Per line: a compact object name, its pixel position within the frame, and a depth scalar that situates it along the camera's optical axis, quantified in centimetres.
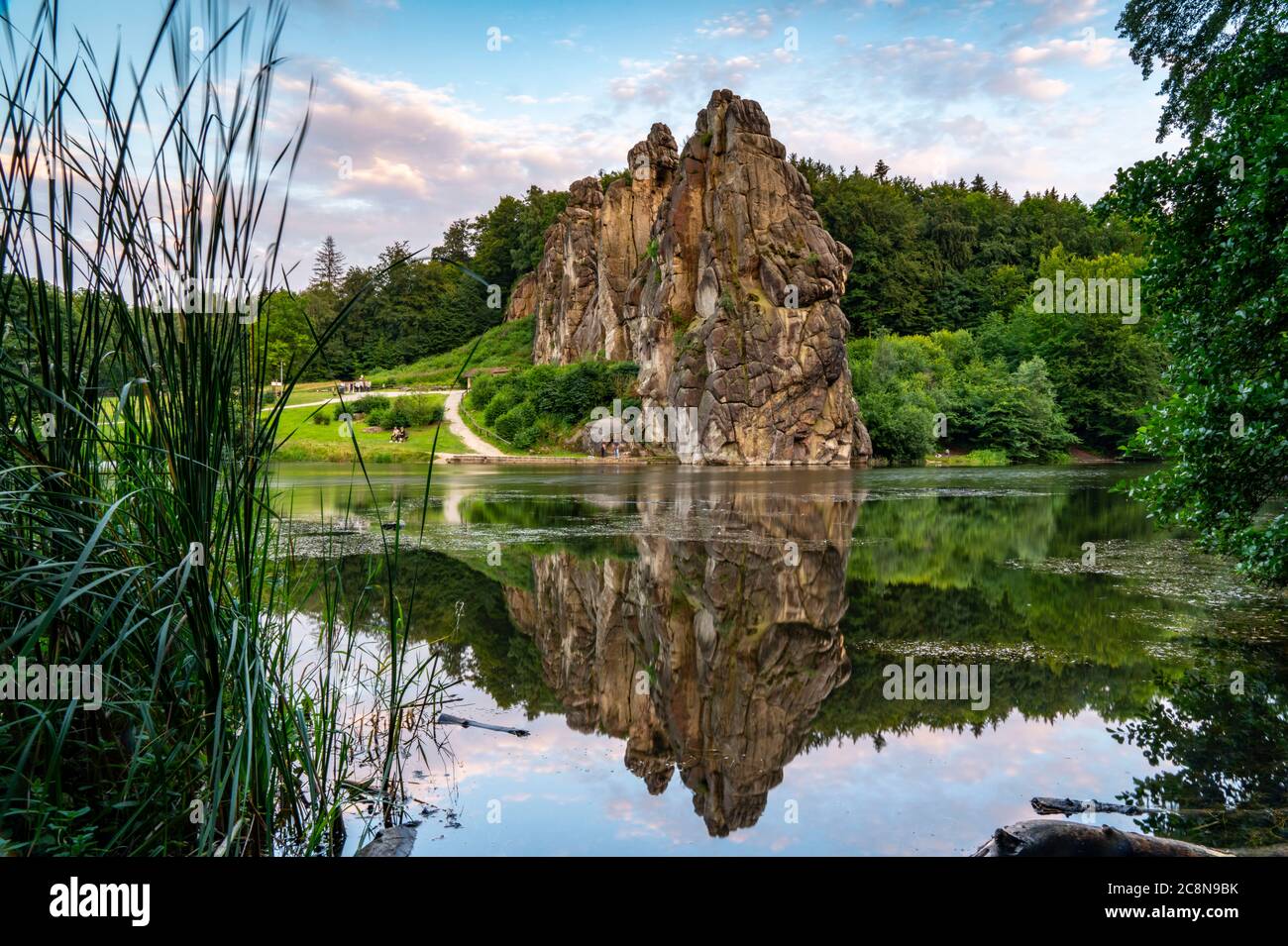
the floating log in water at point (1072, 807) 461
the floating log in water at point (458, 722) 583
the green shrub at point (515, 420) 5319
